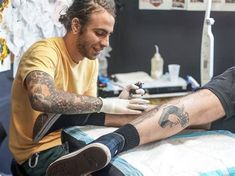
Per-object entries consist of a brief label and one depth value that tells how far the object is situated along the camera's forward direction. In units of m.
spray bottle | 2.80
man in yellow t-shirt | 1.37
